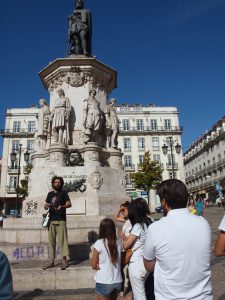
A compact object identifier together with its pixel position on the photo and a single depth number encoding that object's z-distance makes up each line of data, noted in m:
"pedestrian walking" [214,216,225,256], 2.72
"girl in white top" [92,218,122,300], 3.46
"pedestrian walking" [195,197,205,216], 18.82
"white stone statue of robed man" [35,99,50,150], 10.91
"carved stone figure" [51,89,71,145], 10.13
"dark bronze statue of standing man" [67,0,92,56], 12.26
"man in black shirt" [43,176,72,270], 5.43
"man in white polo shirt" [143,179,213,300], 2.09
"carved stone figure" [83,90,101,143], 10.18
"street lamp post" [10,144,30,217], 18.23
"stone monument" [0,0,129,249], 8.98
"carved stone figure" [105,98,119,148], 10.95
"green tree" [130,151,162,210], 38.88
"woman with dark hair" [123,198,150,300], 3.41
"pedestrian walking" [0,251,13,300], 1.71
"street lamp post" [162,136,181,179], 21.19
